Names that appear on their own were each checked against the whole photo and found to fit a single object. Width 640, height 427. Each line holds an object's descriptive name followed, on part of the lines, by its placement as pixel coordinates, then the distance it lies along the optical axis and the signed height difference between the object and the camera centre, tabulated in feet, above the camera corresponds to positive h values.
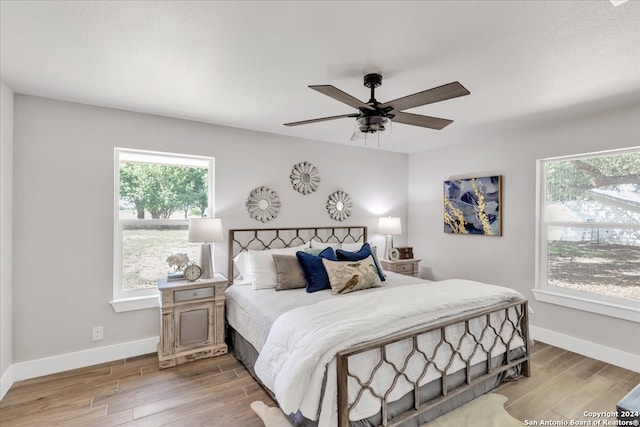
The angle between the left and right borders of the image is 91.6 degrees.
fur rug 6.74 -4.48
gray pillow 9.88 -1.87
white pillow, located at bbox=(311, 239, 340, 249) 12.40 -1.21
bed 5.53 -2.82
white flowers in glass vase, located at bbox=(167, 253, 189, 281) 10.06 -1.58
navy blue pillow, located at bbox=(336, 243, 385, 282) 11.02 -1.41
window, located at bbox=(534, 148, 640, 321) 9.69 -0.51
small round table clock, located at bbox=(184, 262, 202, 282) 9.95 -1.86
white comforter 5.49 -2.29
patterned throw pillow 9.52 -1.88
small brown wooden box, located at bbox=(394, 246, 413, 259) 14.92 -1.73
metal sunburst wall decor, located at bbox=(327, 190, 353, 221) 14.33 +0.48
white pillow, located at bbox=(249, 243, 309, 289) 10.08 -1.83
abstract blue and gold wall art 12.82 +0.48
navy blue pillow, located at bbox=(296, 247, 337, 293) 9.82 -1.82
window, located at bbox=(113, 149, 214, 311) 10.21 +0.09
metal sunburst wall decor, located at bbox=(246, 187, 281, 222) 12.26 +0.44
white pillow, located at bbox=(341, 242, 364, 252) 12.59 -1.29
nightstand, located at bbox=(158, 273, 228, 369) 9.32 -3.30
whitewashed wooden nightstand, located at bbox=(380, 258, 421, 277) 14.43 -2.34
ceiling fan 5.82 +2.33
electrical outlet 9.51 -3.67
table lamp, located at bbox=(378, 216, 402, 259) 14.82 -0.48
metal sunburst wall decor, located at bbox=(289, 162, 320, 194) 13.29 +1.64
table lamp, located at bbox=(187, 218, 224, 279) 10.03 -0.67
